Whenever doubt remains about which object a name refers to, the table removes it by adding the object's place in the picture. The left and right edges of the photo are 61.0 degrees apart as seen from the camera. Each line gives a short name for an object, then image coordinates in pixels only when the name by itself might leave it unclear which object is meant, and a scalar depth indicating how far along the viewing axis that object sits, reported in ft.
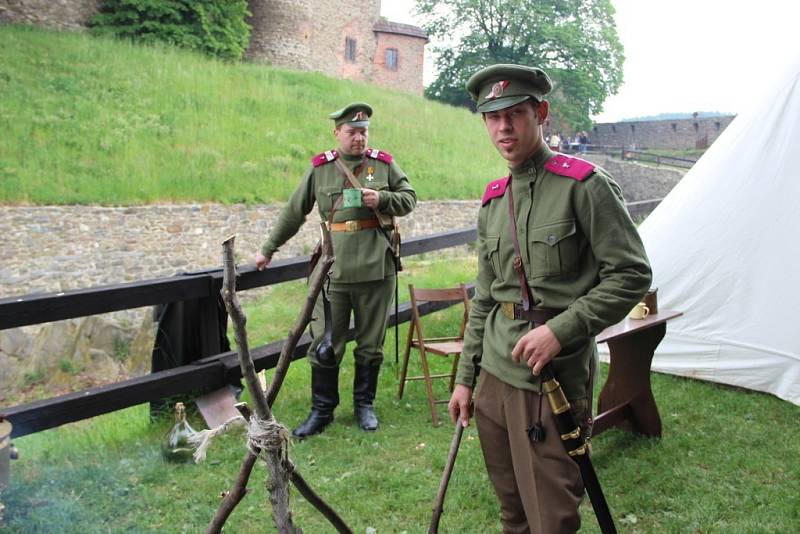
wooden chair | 14.92
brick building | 90.63
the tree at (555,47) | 112.47
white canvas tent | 15.75
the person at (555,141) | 101.29
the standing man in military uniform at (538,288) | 6.64
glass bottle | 12.55
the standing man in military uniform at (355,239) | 13.78
